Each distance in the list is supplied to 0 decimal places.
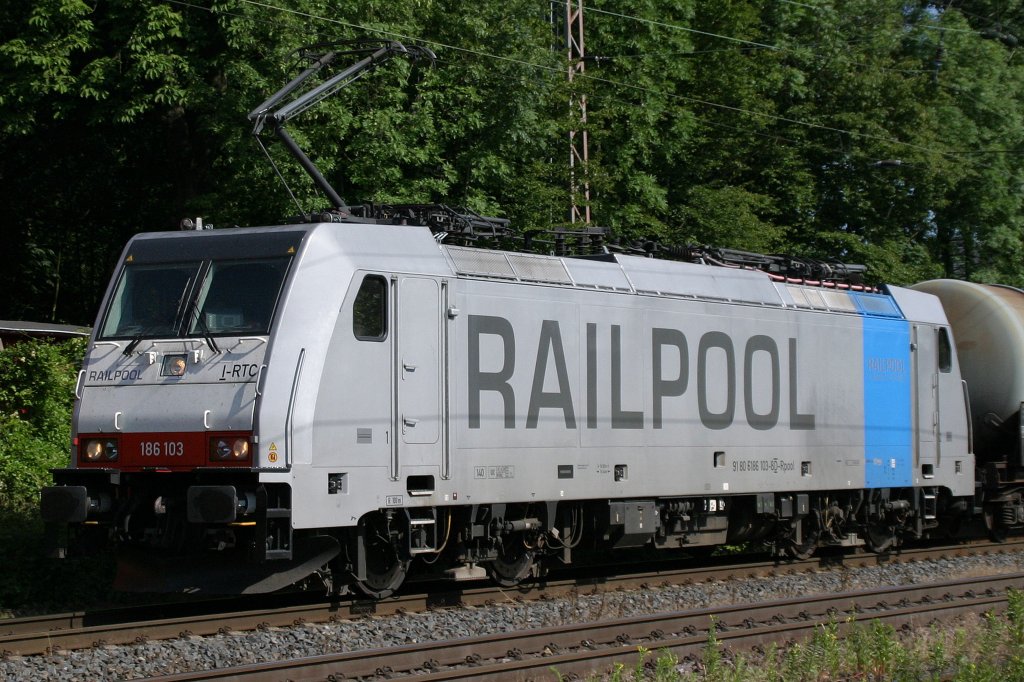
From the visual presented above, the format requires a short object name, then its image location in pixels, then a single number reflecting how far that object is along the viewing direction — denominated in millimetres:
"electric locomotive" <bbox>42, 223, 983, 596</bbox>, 21281
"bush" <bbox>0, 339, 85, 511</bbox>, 31687
